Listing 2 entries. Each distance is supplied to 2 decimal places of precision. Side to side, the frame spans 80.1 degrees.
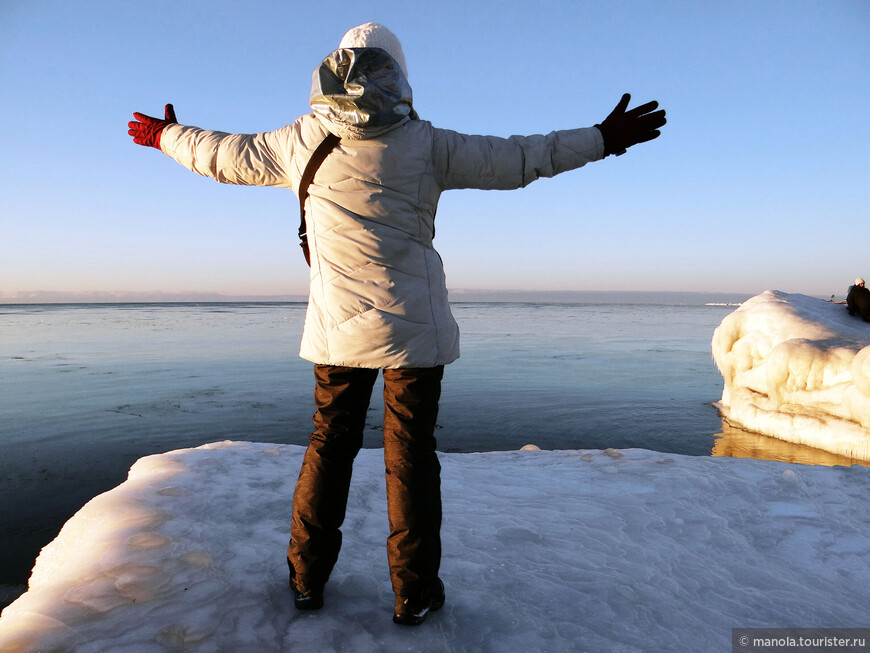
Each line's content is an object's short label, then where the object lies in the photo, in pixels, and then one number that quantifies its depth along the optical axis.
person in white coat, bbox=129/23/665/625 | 2.05
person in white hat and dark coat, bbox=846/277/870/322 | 9.14
